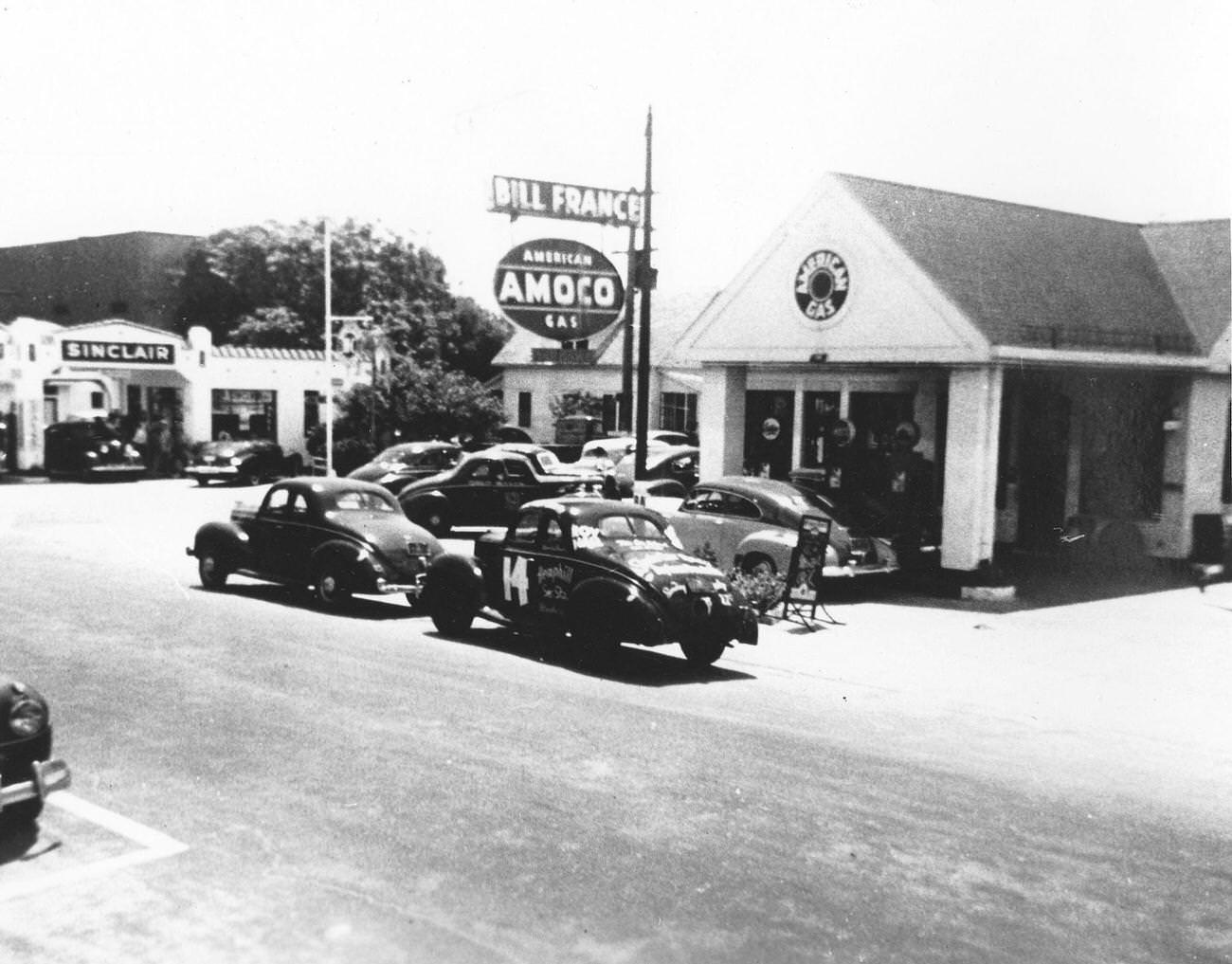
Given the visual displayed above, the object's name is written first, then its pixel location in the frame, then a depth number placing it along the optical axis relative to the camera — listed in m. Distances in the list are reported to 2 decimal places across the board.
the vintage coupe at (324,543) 14.68
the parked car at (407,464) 25.97
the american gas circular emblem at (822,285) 18.83
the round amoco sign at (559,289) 20.19
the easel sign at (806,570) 15.07
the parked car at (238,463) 35.50
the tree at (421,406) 36.00
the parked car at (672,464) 30.05
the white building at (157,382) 37.72
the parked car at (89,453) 35.72
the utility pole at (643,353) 19.25
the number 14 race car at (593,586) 11.66
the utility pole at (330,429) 32.79
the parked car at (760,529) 16.42
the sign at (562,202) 20.20
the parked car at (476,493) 22.86
